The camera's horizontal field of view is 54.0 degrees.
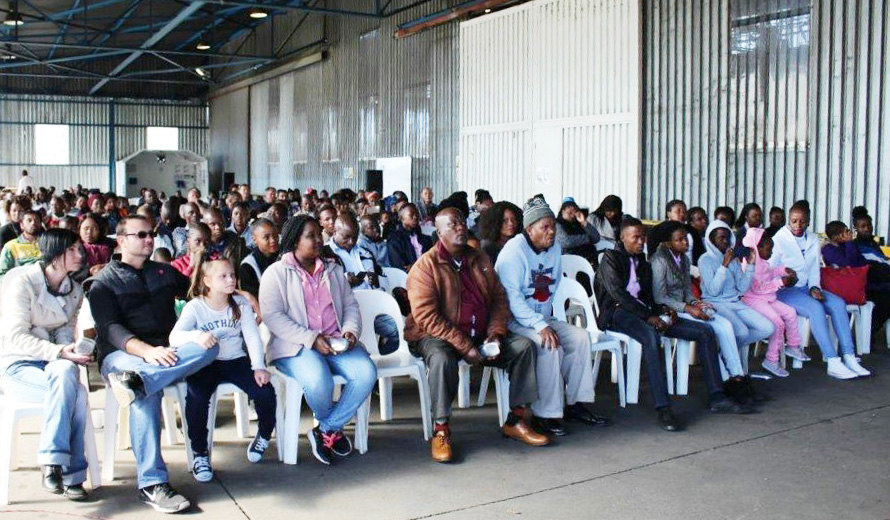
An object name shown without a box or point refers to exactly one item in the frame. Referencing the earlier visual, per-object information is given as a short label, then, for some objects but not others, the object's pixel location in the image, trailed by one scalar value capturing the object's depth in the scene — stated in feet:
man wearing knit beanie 15.78
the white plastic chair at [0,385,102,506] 12.56
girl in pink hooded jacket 20.49
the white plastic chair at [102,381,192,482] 13.43
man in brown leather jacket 15.24
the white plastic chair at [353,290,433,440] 15.55
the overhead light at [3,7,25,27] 49.12
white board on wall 52.49
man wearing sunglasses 12.46
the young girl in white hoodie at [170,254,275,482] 13.35
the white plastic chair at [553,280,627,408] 17.75
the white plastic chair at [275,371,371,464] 14.19
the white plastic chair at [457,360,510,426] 16.48
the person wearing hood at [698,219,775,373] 19.63
